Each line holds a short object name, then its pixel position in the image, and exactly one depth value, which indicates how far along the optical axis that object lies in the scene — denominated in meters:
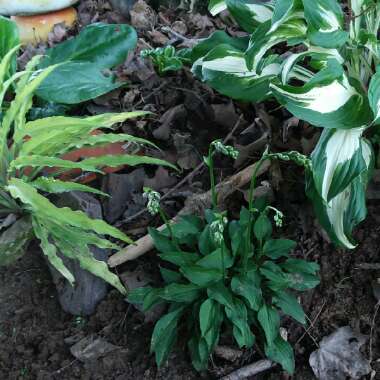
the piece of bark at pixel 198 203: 0.89
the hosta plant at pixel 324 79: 0.78
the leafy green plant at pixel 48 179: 0.81
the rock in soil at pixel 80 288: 0.88
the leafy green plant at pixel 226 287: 0.81
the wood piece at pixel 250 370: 0.83
